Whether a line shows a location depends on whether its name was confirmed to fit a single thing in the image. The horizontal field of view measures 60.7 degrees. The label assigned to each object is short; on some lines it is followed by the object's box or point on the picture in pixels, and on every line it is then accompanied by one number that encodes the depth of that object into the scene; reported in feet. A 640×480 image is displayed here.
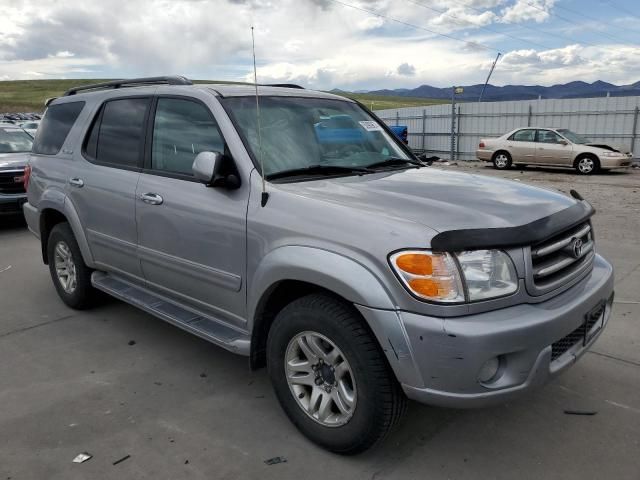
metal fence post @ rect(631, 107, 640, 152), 59.69
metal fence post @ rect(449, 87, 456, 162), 73.72
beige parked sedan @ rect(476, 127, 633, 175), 52.54
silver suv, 7.62
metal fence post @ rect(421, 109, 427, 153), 79.45
